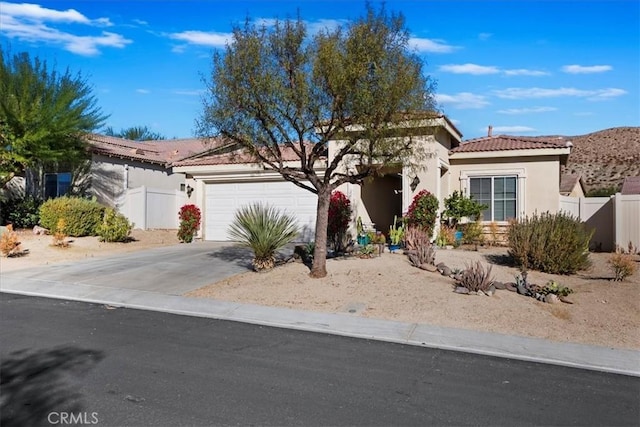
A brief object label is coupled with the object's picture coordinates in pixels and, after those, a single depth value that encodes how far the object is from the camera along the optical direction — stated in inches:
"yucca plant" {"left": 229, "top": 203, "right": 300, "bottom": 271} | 487.8
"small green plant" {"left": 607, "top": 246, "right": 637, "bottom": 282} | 442.0
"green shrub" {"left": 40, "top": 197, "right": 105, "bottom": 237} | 748.0
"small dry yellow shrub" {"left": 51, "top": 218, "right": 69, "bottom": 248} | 671.8
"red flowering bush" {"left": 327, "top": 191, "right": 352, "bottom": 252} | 619.8
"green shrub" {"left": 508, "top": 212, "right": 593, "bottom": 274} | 471.2
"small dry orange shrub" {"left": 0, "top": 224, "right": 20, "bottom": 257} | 597.3
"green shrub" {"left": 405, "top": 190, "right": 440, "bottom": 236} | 647.1
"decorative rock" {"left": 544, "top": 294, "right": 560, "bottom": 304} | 381.1
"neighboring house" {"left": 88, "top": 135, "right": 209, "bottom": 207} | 879.2
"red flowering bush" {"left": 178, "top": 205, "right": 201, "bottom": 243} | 796.6
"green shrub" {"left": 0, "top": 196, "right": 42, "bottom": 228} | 795.2
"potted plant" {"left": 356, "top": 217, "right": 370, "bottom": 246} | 627.4
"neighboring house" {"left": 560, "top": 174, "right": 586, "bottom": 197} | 960.3
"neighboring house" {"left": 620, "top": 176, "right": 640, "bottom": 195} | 783.6
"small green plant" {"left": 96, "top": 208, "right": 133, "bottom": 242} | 729.6
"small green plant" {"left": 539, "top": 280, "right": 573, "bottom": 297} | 388.8
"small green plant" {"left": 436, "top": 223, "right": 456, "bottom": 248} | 650.2
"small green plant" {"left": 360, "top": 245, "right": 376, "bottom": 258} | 562.0
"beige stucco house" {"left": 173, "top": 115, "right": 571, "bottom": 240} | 690.8
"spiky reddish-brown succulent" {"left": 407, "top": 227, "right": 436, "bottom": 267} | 501.4
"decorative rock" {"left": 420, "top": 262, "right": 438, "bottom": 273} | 484.2
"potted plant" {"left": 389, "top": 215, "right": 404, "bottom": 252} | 629.9
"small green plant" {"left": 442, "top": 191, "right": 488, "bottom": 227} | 684.1
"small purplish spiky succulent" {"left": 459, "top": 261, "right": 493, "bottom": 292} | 399.9
